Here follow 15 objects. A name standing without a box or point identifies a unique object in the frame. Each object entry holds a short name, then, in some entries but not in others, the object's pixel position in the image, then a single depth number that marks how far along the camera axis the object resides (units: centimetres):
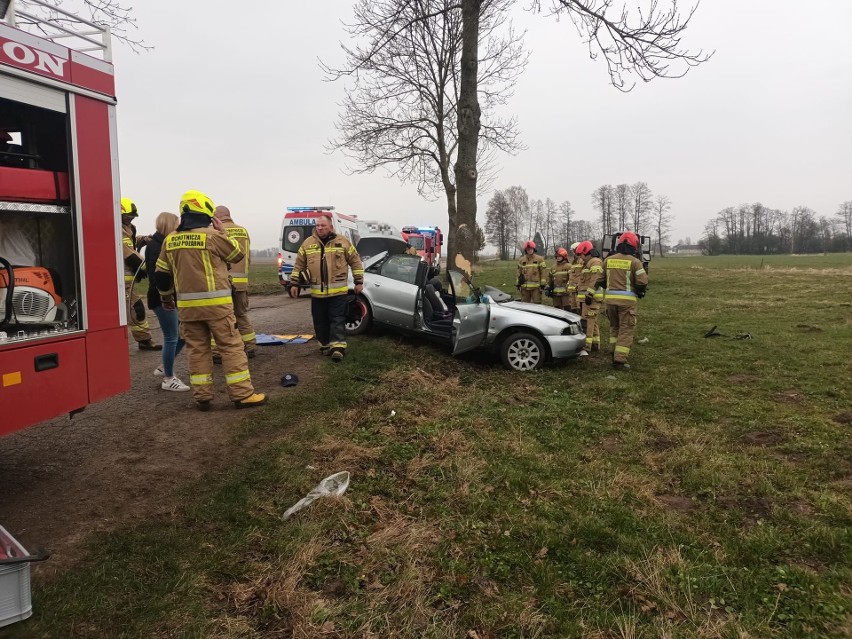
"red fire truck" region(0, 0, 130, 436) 275
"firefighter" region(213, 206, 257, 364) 667
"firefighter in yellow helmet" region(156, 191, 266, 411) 469
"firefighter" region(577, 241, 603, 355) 891
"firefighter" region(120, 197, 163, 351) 638
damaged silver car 725
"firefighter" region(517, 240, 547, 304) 1196
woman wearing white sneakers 550
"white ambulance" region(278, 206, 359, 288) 1644
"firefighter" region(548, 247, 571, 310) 1110
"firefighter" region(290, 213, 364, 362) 670
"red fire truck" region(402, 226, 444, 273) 2709
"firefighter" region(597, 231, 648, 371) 769
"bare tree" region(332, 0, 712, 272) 1009
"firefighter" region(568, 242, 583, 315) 1031
